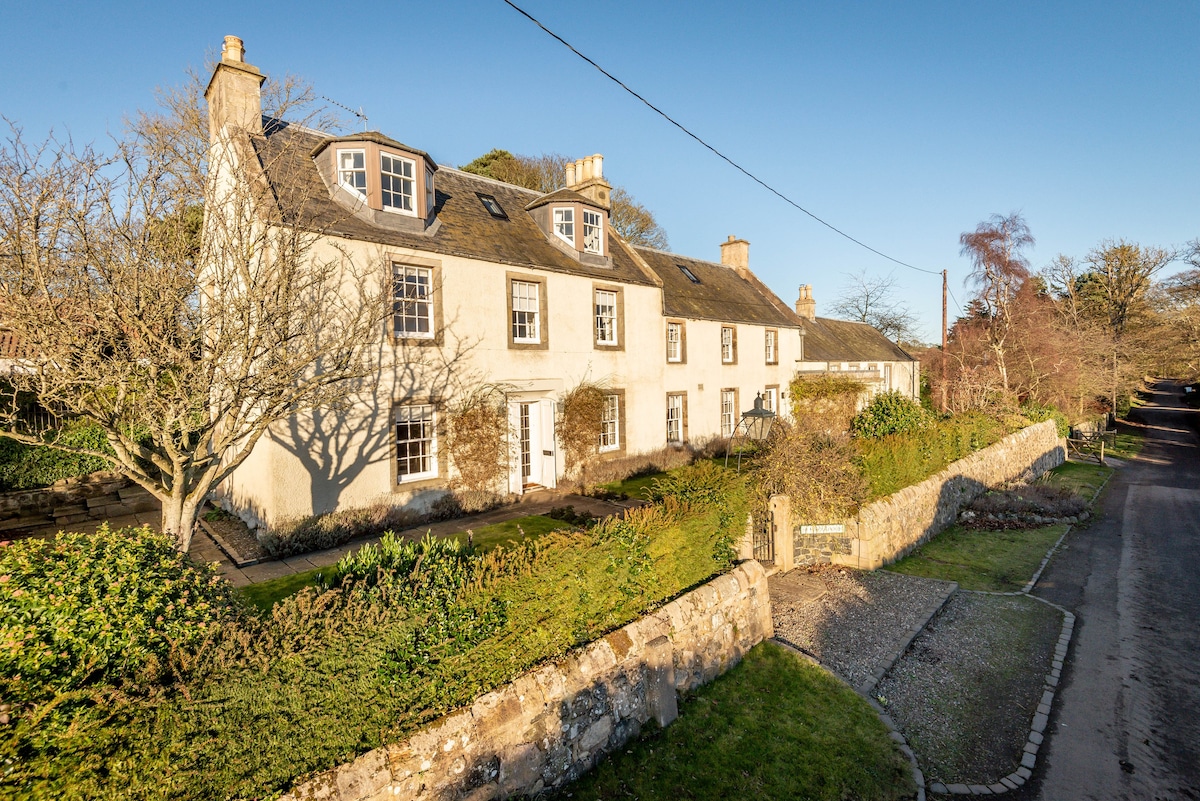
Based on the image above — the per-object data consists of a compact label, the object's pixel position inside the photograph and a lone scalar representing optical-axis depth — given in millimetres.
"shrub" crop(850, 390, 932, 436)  15133
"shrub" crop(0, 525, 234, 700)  3320
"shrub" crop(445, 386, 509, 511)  13516
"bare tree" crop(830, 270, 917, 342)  50644
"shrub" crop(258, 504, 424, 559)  10617
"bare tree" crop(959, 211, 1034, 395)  30256
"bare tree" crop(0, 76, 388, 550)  5887
